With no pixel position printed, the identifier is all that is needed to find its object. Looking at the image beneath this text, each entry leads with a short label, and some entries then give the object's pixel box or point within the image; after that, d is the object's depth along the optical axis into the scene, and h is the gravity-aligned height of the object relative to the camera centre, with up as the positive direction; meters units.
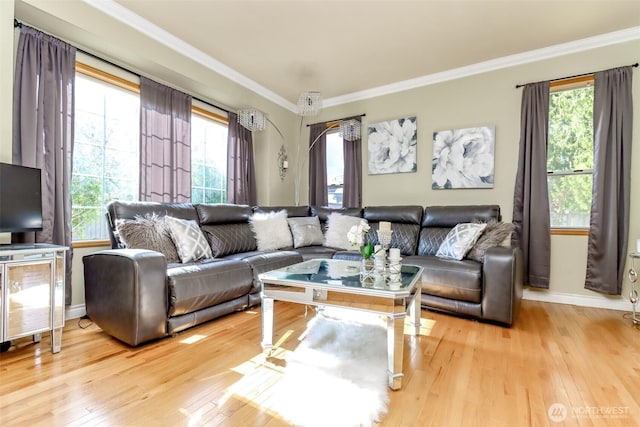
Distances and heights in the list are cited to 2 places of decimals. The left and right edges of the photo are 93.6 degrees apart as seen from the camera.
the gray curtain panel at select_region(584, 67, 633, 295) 2.76 +0.31
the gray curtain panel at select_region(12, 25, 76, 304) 2.13 +0.63
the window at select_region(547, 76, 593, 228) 3.00 +0.60
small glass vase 1.88 -0.41
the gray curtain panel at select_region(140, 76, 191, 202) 2.93 +0.67
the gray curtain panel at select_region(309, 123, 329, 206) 4.52 +0.68
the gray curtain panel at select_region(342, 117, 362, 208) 4.22 +0.51
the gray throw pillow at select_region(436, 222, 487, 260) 2.71 -0.27
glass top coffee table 1.49 -0.47
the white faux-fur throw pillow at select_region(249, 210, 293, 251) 3.32 -0.24
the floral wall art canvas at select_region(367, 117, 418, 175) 3.88 +0.86
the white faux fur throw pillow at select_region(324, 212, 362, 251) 3.57 -0.25
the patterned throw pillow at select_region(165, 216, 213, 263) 2.48 -0.27
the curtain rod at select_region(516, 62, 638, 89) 2.95 +1.36
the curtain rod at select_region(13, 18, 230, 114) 2.12 +1.31
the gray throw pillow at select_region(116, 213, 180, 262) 2.27 -0.21
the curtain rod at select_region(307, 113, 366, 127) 4.21 +1.33
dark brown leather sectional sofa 1.90 -0.49
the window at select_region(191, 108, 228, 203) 3.62 +0.64
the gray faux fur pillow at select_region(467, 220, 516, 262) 2.62 -0.24
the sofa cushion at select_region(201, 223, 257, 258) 2.94 -0.30
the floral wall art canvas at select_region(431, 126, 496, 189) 3.39 +0.62
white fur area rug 1.27 -0.87
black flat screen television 1.80 +0.05
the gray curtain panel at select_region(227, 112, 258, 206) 3.94 +0.58
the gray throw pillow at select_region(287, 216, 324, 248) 3.59 -0.27
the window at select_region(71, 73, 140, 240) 2.59 +0.52
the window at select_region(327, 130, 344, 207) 4.49 +0.62
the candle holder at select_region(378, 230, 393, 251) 2.09 -0.19
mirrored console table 1.66 -0.49
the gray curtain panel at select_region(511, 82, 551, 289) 3.05 +0.22
